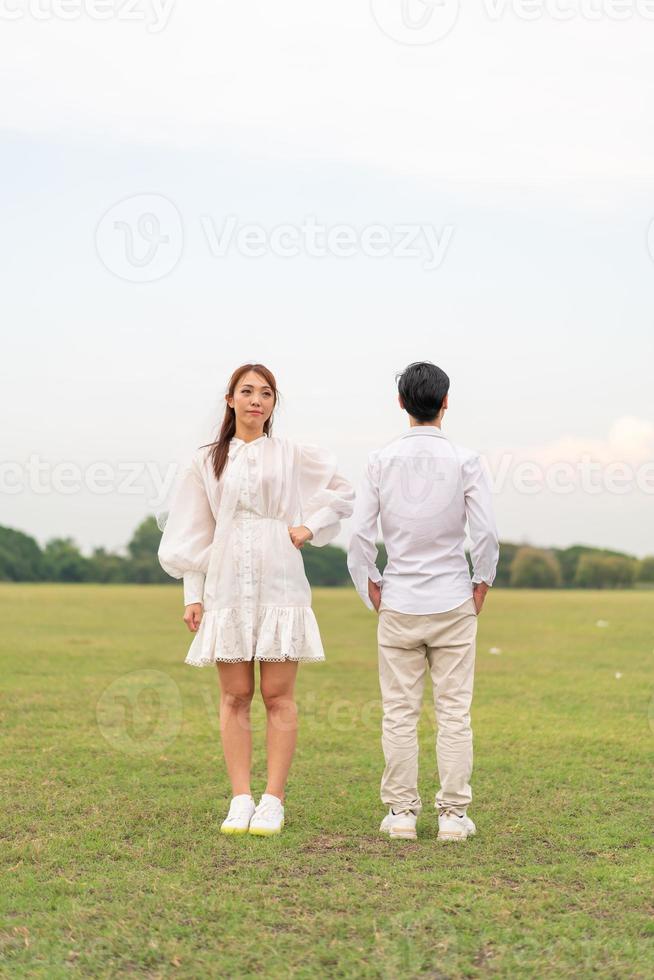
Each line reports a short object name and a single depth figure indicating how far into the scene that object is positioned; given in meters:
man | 4.56
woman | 4.68
